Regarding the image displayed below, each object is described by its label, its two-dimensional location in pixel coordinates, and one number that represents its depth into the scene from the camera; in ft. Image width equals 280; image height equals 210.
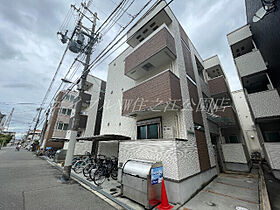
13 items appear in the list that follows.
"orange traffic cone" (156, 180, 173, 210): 11.48
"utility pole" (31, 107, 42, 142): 74.35
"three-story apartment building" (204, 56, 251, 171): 29.68
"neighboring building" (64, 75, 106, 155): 39.24
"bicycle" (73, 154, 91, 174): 25.41
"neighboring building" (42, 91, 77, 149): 57.33
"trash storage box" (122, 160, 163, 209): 11.58
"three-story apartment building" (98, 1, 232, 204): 14.75
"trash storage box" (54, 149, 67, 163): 36.78
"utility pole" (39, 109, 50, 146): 68.16
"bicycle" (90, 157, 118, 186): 18.75
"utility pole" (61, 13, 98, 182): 18.60
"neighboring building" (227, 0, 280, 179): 20.56
